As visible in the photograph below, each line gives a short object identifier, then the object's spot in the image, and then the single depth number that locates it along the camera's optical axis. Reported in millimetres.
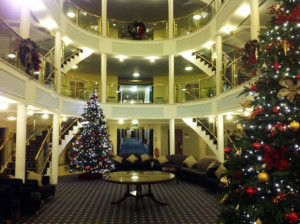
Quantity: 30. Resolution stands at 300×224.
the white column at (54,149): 10398
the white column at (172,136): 13523
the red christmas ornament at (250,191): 3361
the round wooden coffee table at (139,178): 7047
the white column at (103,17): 13484
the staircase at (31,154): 9477
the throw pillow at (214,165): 9523
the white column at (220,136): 10906
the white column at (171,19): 13734
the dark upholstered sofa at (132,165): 13242
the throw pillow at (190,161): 11599
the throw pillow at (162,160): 12758
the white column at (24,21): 7395
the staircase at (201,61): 12446
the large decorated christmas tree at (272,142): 3209
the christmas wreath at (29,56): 6758
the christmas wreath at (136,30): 14336
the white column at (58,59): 10523
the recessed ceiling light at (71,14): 12628
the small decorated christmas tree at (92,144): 11359
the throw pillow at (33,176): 7738
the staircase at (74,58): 12452
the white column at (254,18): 7668
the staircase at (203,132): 11668
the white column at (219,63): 10727
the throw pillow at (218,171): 8945
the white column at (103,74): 13188
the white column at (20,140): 7211
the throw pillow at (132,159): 13258
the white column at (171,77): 13633
